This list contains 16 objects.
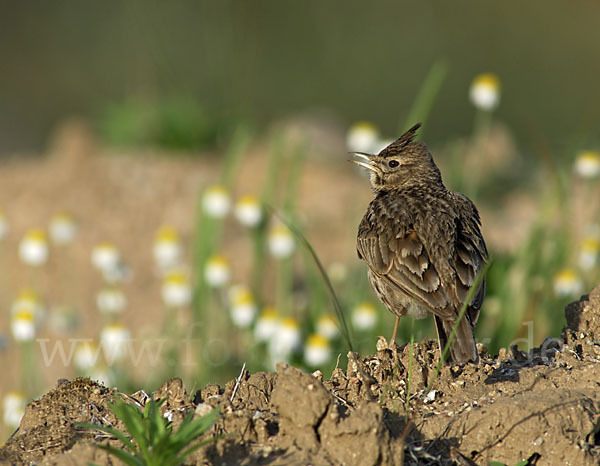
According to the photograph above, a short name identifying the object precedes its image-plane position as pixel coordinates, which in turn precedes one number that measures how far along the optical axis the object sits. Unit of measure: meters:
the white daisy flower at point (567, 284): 12.62
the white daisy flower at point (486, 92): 13.77
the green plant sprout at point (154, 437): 5.44
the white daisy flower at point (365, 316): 12.57
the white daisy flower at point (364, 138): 14.16
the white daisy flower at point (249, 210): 13.77
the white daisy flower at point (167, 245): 13.77
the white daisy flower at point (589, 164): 13.73
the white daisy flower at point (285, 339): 12.37
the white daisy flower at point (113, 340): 12.99
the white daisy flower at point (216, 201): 13.74
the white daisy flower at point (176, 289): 13.24
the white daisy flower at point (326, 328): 12.73
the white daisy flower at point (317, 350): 12.12
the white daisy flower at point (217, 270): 13.20
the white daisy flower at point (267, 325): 12.70
